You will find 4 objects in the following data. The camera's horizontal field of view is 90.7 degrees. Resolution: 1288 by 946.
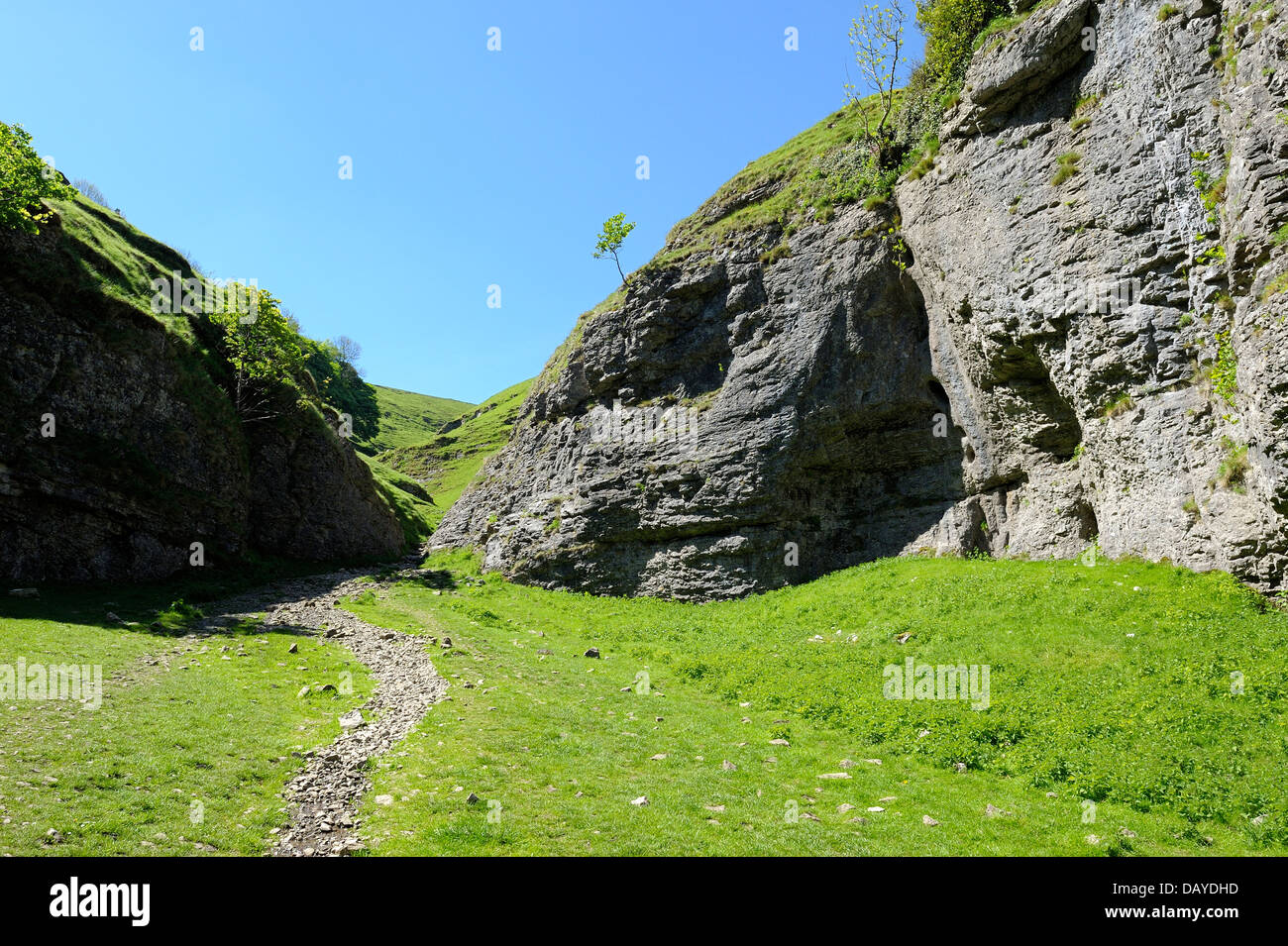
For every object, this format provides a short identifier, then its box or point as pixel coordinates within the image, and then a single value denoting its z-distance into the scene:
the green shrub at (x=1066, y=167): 28.42
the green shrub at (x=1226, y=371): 21.72
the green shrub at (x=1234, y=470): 21.09
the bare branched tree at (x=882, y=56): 42.66
